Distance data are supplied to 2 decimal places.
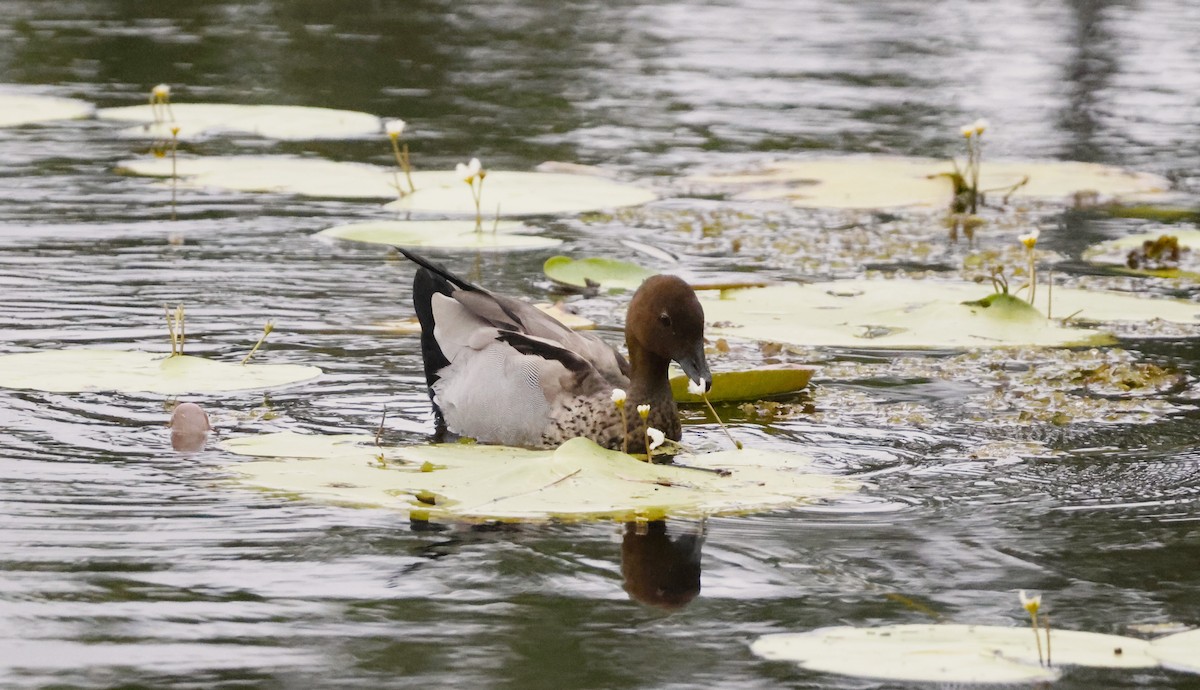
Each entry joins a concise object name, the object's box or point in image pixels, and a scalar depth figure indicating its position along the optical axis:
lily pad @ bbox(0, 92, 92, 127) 25.14
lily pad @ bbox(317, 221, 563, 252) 18.22
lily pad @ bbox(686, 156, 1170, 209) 21.59
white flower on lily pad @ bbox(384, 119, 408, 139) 18.39
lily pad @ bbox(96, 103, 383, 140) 24.69
